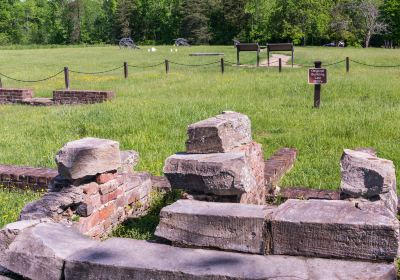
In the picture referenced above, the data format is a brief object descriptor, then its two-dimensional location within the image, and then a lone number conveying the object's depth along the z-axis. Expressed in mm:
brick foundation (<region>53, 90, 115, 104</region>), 14914
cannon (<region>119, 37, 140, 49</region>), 53625
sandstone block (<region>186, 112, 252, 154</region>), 4754
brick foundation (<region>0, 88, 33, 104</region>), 16625
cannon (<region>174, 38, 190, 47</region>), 60219
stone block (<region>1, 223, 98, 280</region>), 3369
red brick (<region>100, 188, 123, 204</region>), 5141
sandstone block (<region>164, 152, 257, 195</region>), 4227
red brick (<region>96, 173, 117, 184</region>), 4981
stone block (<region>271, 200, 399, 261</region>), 3041
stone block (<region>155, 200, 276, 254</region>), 3290
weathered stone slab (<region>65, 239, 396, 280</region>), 2947
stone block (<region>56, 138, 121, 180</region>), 4617
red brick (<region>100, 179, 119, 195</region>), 5049
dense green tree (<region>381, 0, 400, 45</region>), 60344
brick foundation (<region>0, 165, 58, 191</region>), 6754
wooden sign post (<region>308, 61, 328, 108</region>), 12215
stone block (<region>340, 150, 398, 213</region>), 4312
